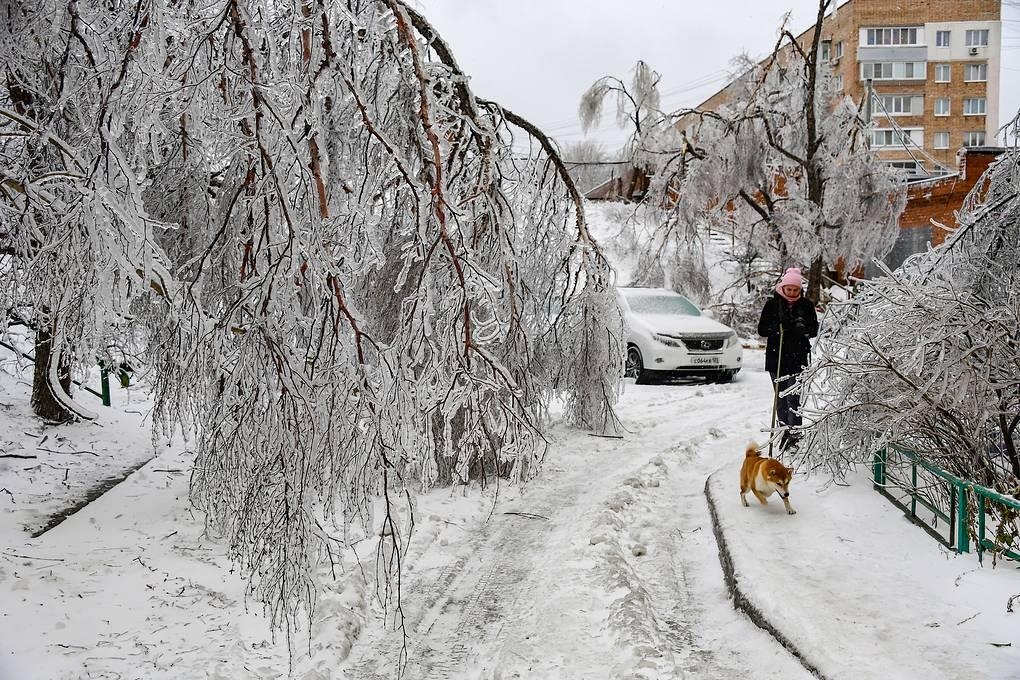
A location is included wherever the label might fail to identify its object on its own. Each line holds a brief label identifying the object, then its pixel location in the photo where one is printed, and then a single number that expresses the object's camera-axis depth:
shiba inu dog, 6.14
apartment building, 43.06
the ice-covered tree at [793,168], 16.78
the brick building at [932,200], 17.69
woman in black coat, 7.90
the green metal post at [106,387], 9.52
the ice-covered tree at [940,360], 5.24
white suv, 14.09
